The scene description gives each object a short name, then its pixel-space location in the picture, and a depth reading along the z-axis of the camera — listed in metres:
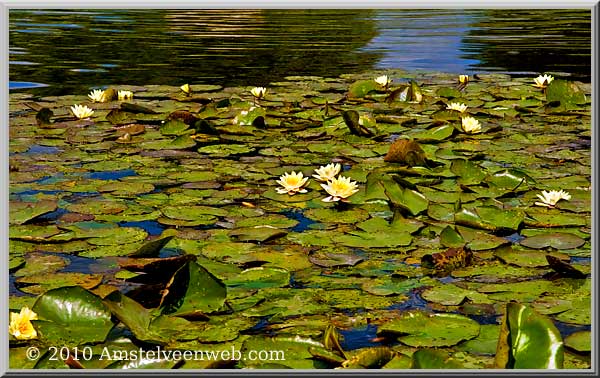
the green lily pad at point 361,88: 6.34
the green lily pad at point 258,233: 3.24
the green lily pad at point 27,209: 3.44
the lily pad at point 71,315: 2.41
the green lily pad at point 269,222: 3.42
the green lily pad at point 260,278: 2.82
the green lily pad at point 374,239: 3.19
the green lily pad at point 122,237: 3.20
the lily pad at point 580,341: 2.29
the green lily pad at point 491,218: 3.38
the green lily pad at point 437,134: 4.93
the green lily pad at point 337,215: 3.49
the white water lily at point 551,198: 3.63
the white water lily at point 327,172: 3.89
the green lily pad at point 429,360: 2.12
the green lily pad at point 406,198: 3.55
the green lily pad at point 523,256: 3.00
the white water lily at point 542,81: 6.43
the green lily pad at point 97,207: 3.57
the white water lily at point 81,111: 5.45
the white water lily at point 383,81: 6.54
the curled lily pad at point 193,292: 2.57
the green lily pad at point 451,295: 2.68
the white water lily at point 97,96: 6.03
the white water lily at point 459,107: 5.53
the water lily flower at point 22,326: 2.38
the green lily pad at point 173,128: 5.10
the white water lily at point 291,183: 3.82
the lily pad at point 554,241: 3.18
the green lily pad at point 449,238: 3.16
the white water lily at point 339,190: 3.67
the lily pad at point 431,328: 2.39
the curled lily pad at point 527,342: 2.13
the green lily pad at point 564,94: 5.82
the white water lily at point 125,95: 6.16
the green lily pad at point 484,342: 2.34
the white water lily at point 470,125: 5.02
